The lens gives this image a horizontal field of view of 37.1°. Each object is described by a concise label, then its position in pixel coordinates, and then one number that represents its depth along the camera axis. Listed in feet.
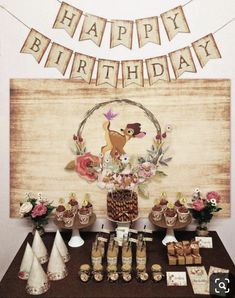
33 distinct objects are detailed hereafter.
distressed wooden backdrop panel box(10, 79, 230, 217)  6.77
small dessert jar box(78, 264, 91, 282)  5.35
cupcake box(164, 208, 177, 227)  6.33
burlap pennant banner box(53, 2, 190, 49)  6.60
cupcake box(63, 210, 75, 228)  6.30
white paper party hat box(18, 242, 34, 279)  5.53
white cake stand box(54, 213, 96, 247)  6.33
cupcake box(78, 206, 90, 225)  6.38
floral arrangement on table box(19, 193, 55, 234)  6.49
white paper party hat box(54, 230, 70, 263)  5.94
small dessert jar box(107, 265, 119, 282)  5.35
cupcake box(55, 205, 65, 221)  6.53
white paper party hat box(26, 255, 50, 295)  5.10
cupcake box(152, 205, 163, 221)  6.52
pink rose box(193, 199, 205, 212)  6.54
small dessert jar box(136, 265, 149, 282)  5.33
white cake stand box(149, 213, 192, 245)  6.36
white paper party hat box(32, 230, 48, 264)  5.94
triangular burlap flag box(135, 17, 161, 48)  6.61
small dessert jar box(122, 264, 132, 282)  5.34
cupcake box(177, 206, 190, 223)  6.43
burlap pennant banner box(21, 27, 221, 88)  6.68
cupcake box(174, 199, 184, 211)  6.61
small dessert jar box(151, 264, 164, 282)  5.32
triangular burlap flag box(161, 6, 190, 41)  6.58
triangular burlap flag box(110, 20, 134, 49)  6.62
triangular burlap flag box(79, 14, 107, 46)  6.61
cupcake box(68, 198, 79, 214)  6.62
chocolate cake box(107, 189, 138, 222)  6.23
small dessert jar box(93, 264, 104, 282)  5.35
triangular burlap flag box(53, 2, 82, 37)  6.60
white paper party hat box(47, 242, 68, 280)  5.43
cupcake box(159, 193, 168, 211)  6.68
